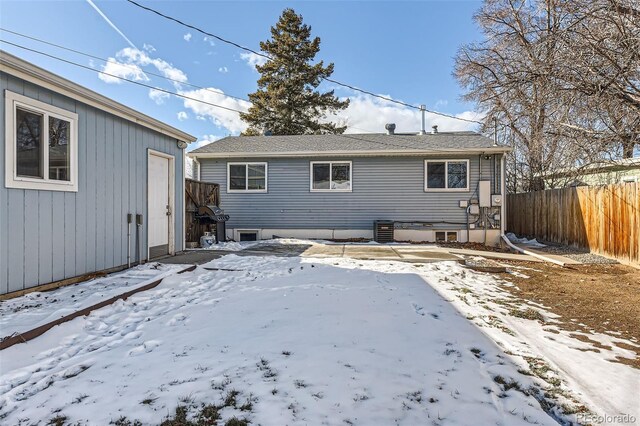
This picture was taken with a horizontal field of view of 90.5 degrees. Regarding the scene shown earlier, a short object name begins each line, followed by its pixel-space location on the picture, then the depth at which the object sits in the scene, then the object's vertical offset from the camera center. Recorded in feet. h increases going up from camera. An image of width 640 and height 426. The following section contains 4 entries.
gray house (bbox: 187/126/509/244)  34.83 +2.96
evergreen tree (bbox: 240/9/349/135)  76.18 +30.11
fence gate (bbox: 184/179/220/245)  27.61 +1.05
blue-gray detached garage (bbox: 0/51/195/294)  12.55 +1.68
